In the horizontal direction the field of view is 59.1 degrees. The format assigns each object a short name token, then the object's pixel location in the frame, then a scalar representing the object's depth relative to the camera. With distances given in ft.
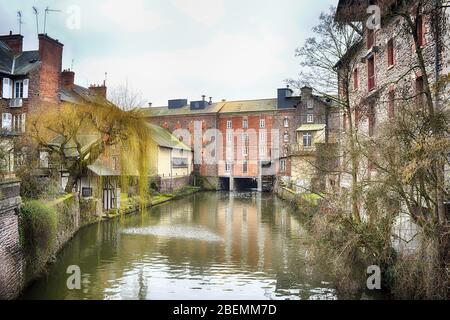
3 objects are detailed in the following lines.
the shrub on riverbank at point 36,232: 33.73
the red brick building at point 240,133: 149.07
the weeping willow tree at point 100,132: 58.29
